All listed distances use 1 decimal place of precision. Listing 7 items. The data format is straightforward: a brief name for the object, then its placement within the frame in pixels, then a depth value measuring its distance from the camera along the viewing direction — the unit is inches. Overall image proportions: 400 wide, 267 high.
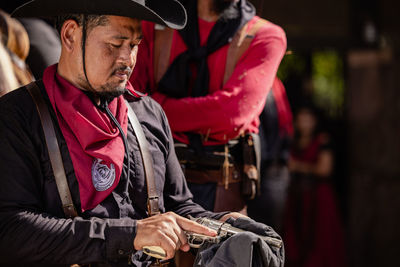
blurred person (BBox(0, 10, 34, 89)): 118.6
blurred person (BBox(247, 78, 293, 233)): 191.3
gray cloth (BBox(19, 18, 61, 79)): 132.2
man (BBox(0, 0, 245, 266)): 74.4
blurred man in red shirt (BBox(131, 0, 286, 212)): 112.7
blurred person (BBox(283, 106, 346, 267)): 249.8
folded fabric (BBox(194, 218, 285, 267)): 76.0
